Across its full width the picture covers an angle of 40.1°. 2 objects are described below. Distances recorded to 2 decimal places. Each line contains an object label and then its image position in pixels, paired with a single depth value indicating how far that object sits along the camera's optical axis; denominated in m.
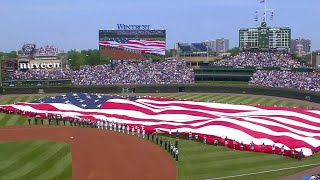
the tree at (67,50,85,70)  146.38
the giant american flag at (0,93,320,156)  32.34
